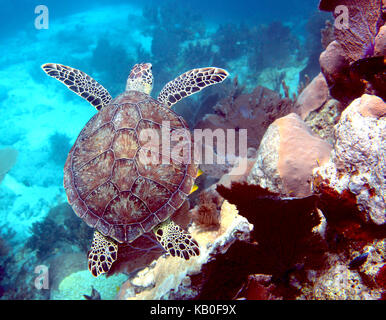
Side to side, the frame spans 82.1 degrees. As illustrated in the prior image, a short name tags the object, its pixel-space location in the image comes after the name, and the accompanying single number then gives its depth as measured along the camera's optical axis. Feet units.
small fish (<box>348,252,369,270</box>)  4.86
